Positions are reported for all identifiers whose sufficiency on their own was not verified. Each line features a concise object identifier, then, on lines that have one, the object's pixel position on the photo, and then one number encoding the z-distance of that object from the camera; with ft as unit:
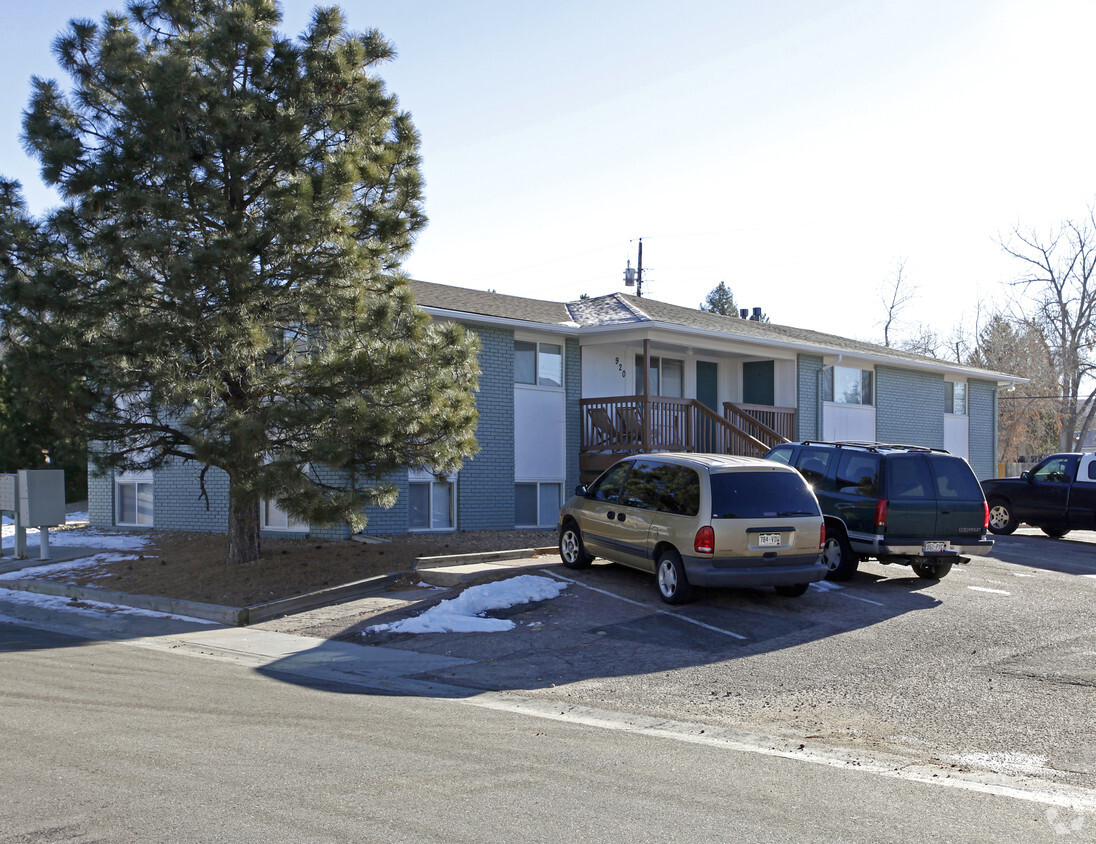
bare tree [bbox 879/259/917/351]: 192.95
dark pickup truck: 64.54
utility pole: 172.96
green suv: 41.52
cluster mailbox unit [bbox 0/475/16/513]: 55.57
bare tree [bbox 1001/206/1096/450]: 161.89
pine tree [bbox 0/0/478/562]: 37.93
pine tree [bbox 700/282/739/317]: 250.84
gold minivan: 35.40
